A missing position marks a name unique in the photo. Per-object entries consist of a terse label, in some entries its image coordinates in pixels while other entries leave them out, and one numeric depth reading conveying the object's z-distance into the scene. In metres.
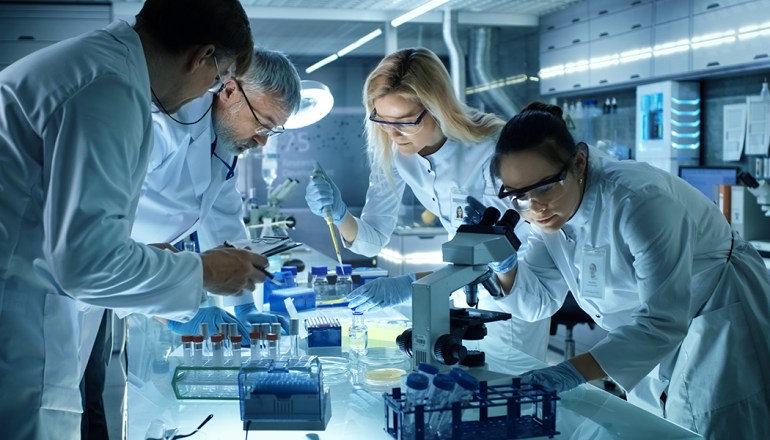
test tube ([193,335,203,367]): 1.82
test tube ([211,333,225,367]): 1.77
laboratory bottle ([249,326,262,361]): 1.87
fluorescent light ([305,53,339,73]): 7.06
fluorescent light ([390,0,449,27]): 5.48
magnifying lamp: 3.03
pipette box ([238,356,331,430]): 1.39
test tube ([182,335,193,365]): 1.85
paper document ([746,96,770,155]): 4.50
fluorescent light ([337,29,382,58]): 6.72
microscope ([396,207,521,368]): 1.53
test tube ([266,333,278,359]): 1.90
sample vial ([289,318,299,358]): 2.04
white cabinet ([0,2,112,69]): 5.75
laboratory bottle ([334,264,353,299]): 2.95
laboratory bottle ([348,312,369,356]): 2.02
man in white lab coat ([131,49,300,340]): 2.24
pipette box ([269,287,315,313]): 2.65
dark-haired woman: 1.59
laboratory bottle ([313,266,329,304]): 2.92
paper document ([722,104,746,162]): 4.71
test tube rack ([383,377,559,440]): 1.27
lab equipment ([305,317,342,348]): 2.10
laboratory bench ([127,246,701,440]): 1.40
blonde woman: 2.51
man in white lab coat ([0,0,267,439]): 1.24
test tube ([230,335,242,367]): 1.80
